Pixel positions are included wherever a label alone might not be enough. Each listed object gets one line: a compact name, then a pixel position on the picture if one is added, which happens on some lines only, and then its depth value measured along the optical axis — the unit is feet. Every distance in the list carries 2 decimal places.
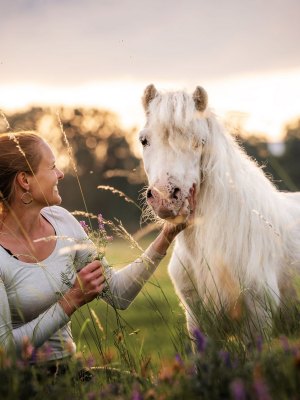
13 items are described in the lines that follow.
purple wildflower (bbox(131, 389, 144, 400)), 6.23
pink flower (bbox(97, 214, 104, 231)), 11.51
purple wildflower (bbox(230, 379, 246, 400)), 5.03
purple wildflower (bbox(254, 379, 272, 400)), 5.11
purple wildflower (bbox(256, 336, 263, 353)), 7.63
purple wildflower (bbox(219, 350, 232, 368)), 7.29
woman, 11.80
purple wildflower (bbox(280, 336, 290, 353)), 7.07
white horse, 13.28
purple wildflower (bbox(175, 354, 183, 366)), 7.23
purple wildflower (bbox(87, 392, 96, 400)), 6.73
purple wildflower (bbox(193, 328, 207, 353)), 7.30
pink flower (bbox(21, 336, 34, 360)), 7.79
